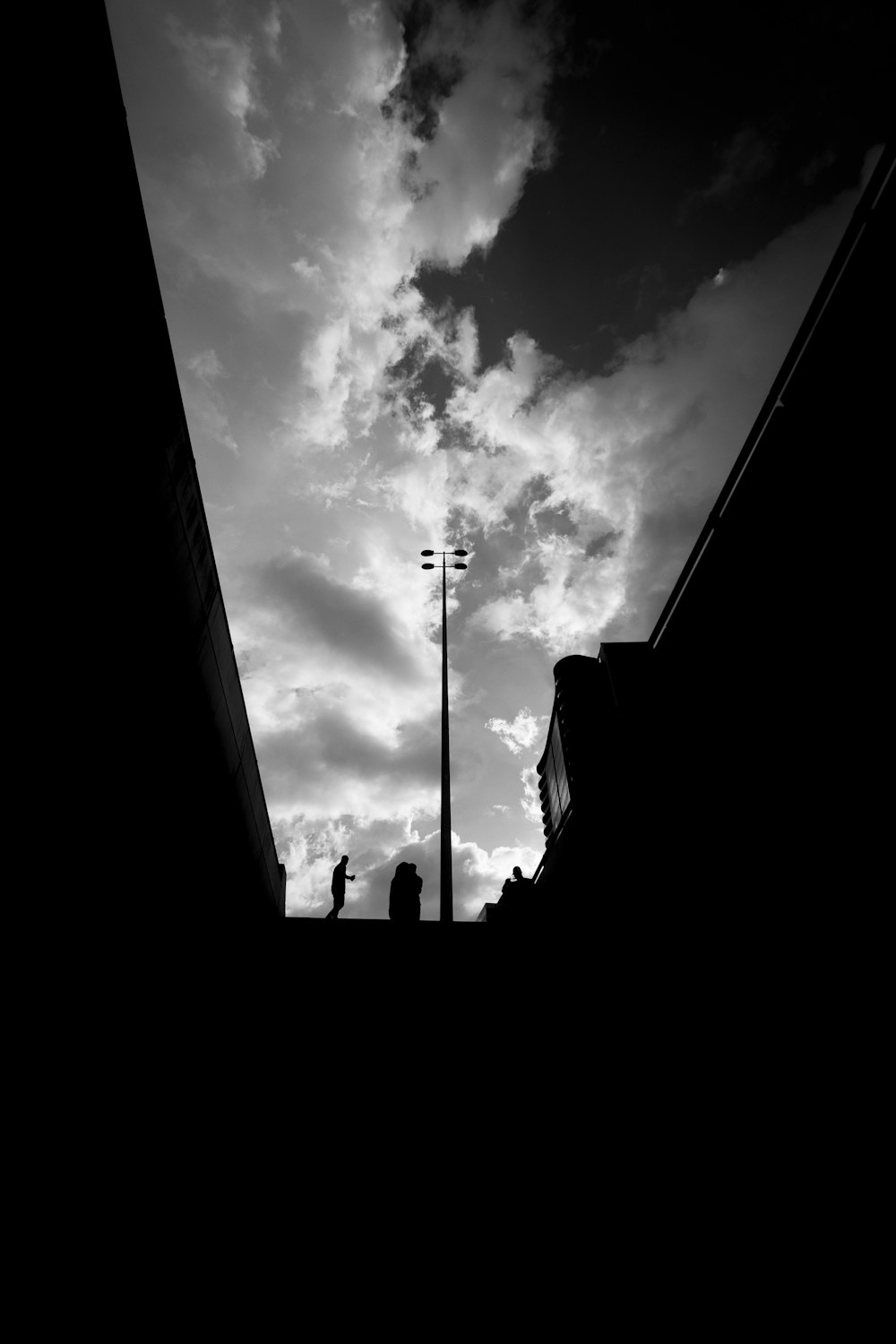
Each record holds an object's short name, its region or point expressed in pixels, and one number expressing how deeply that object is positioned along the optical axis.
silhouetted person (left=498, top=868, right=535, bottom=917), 12.25
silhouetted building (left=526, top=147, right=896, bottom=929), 4.29
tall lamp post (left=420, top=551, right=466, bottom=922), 10.24
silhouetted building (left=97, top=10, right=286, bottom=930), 5.45
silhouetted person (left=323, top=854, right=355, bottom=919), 13.27
